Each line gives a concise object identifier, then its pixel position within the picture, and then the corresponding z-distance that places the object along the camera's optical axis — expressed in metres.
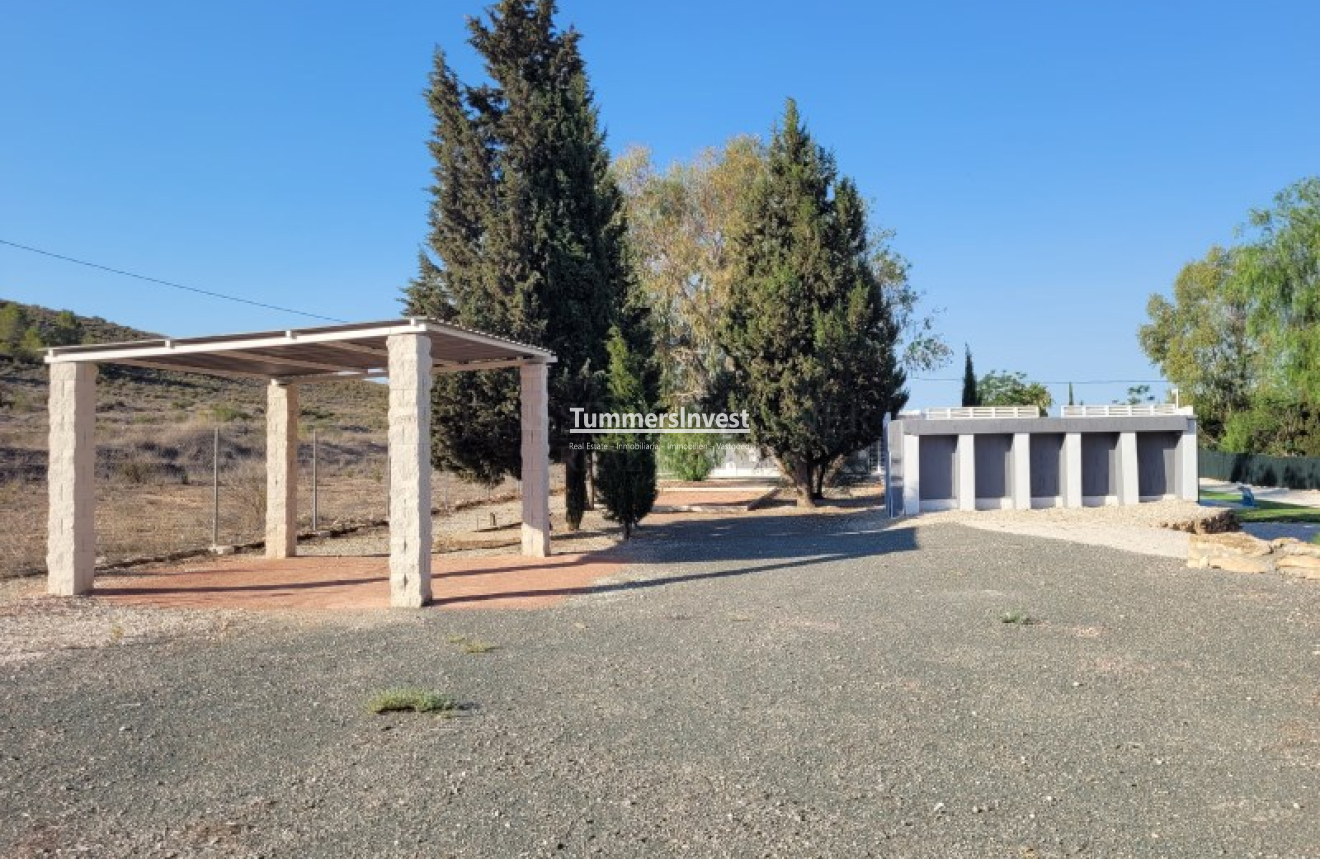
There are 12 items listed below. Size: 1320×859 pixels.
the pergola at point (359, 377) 10.66
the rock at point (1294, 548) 11.95
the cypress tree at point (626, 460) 17.05
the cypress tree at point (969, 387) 38.90
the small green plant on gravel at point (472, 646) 7.92
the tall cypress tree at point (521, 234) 19.22
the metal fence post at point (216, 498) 15.38
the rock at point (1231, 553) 12.43
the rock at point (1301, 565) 11.68
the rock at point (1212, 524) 20.33
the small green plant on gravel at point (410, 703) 5.95
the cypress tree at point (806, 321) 24.58
